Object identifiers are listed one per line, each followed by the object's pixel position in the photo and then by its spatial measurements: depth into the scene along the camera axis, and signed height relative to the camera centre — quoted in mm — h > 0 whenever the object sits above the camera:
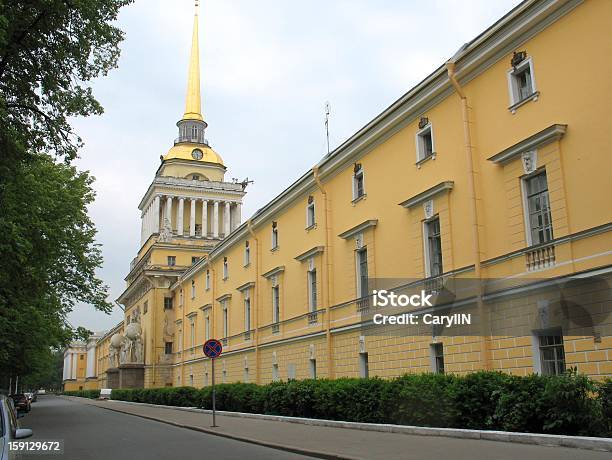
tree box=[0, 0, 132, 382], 13266 +6370
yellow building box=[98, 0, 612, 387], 13859 +4085
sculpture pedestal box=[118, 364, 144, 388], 56938 -447
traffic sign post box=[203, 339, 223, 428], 20666 +598
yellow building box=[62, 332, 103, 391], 130250 +1124
